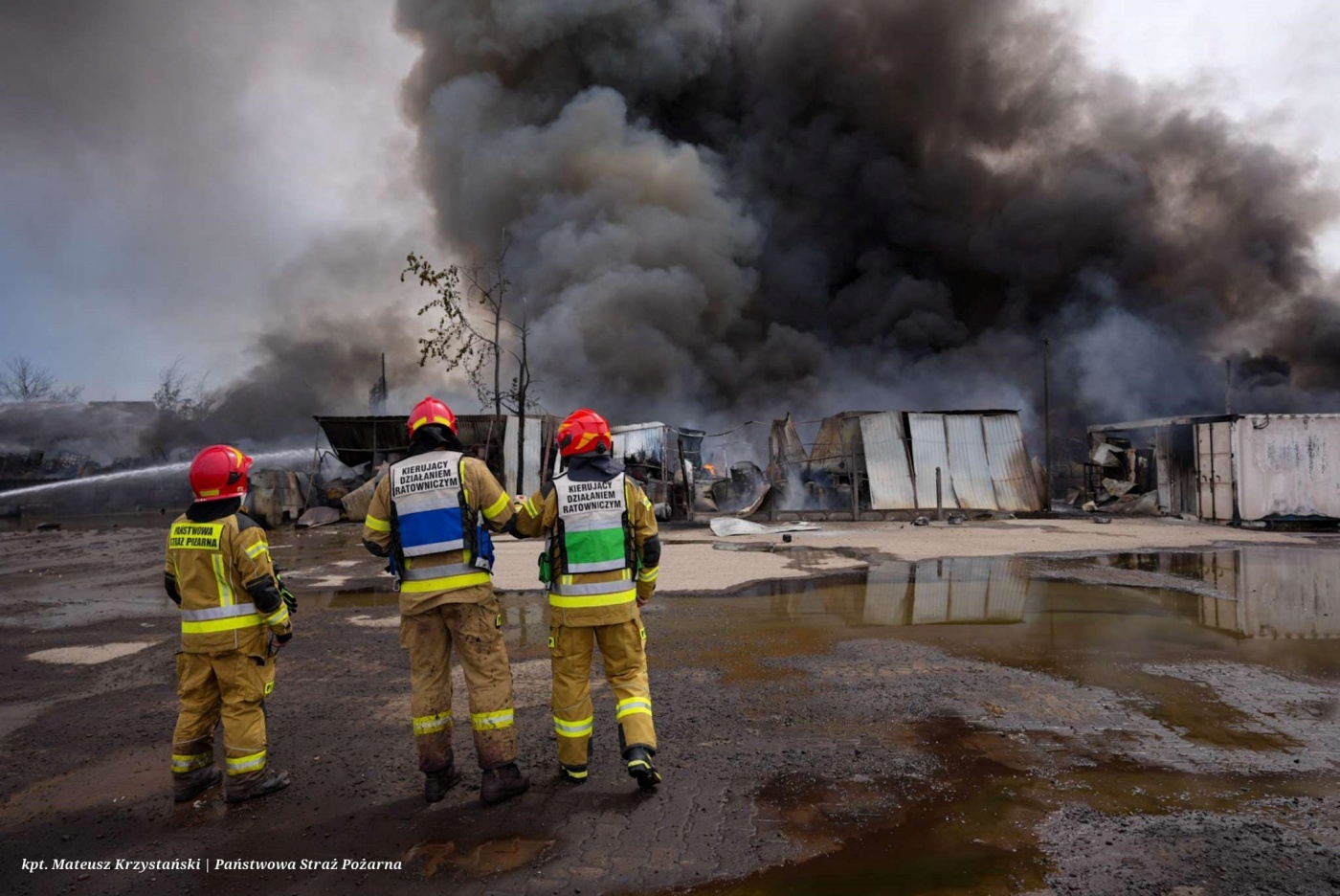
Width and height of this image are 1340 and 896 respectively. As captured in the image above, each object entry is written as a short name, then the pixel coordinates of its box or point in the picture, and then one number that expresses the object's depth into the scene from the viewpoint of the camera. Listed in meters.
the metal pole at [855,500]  16.66
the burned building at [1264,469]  15.00
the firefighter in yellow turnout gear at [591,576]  3.04
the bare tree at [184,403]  35.47
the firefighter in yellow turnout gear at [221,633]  3.04
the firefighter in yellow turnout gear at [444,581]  3.00
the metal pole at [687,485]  17.06
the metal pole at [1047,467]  18.00
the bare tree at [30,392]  43.25
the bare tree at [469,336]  16.25
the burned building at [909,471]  17.30
